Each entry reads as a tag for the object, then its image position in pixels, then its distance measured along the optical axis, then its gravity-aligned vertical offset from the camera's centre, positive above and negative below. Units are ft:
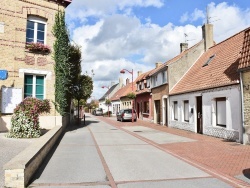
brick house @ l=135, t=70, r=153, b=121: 75.34 +2.61
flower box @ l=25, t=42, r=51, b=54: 40.53 +12.24
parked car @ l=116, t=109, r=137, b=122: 78.24 -3.42
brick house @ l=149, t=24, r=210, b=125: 56.64 +11.22
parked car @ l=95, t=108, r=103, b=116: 141.66 -3.99
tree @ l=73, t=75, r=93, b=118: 62.12 +6.03
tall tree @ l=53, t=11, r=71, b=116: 43.47 +9.23
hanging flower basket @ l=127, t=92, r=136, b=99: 84.67 +4.79
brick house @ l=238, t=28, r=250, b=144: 29.42 +2.51
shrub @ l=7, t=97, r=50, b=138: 30.44 -2.07
